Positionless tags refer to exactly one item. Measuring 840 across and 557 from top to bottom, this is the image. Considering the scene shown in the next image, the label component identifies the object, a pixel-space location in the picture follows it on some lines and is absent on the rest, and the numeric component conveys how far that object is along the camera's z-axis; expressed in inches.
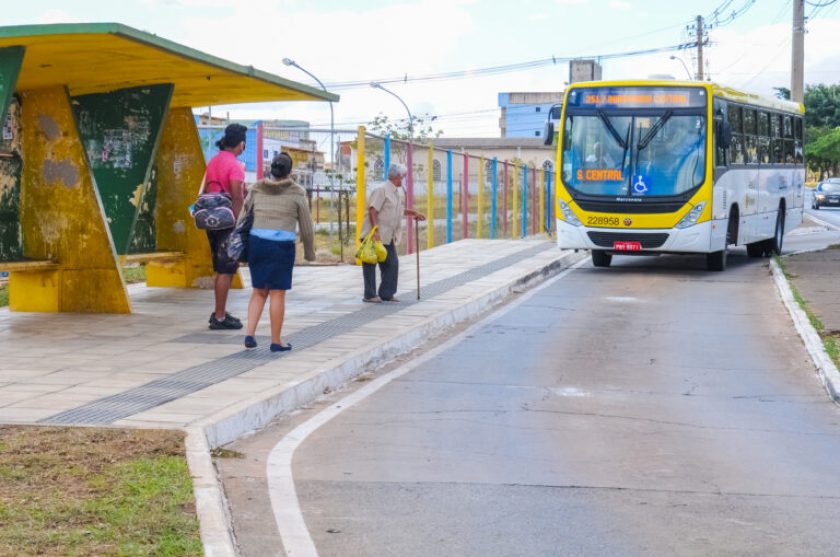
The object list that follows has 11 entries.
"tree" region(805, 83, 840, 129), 4485.7
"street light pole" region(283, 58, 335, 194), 936.0
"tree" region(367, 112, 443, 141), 2081.6
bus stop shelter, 472.7
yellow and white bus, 858.1
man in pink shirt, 490.6
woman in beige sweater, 442.0
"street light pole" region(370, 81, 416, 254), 1031.4
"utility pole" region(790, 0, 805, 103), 1445.6
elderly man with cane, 598.2
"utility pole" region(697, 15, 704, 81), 2480.6
